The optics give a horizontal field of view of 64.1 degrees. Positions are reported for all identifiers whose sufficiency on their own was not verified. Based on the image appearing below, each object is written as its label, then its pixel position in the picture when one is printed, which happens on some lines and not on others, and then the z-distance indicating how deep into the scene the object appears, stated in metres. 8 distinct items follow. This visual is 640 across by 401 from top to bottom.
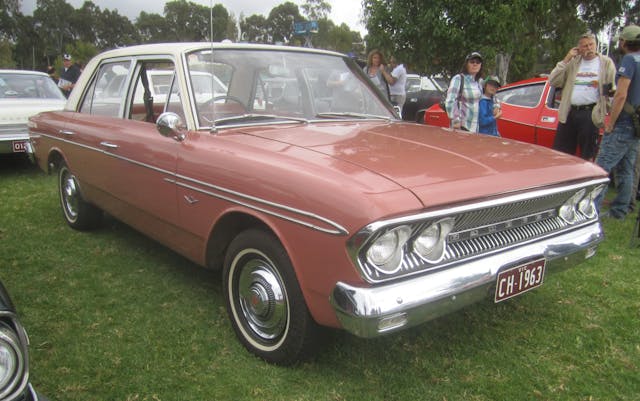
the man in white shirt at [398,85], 8.77
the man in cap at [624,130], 4.55
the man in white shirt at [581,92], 5.05
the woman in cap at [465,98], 5.27
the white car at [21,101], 6.89
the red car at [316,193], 2.04
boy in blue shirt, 5.44
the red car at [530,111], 6.28
